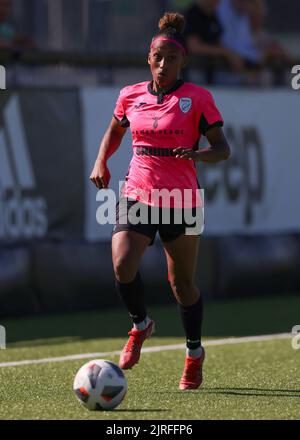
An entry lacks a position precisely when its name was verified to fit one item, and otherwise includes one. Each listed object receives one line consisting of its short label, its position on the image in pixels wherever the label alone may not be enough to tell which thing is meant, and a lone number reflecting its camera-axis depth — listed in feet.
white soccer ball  21.80
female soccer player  24.52
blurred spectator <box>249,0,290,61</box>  49.06
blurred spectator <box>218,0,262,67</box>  46.68
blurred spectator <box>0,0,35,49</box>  40.75
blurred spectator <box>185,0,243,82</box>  44.78
